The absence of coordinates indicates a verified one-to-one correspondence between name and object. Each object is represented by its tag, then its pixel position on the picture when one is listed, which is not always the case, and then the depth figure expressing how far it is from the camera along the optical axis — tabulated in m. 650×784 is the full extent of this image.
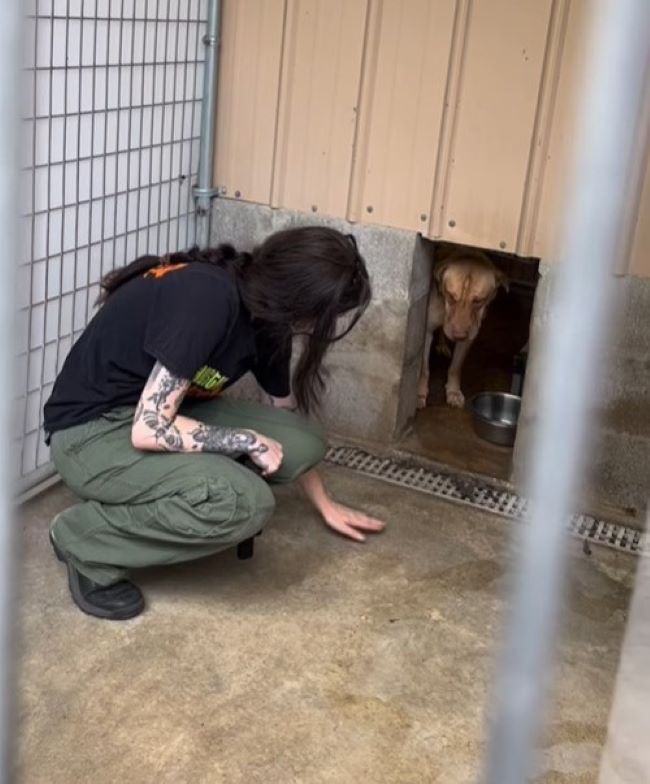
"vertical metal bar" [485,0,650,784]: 0.64
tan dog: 4.10
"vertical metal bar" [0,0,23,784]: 0.74
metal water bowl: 4.09
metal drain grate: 3.46
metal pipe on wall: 3.69
